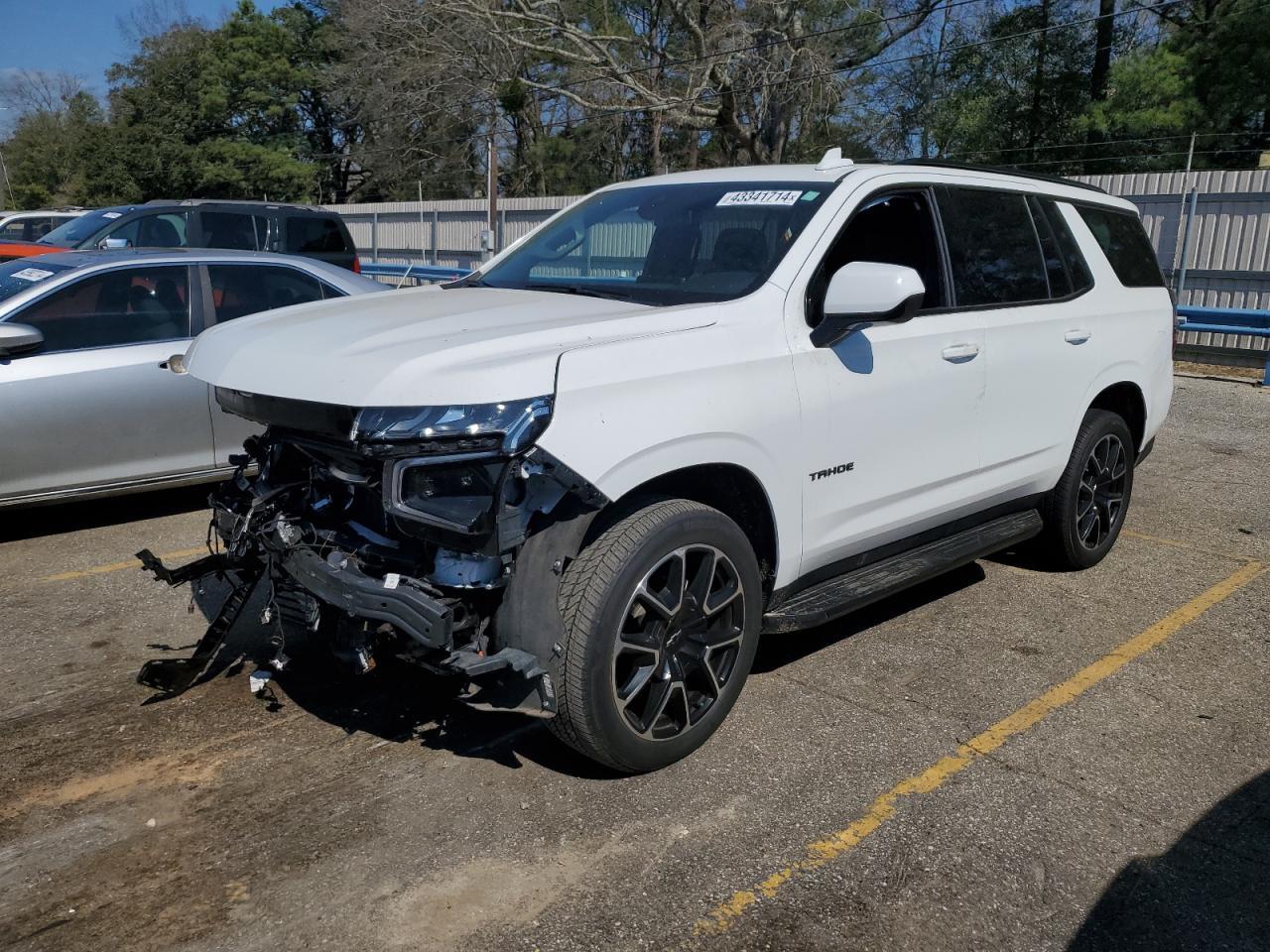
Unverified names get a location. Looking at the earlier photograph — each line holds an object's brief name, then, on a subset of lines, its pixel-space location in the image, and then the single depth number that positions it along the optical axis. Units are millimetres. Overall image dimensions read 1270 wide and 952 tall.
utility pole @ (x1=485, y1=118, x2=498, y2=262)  17169
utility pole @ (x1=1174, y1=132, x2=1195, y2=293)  16156
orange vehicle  10977
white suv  3174
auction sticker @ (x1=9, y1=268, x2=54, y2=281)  6372
